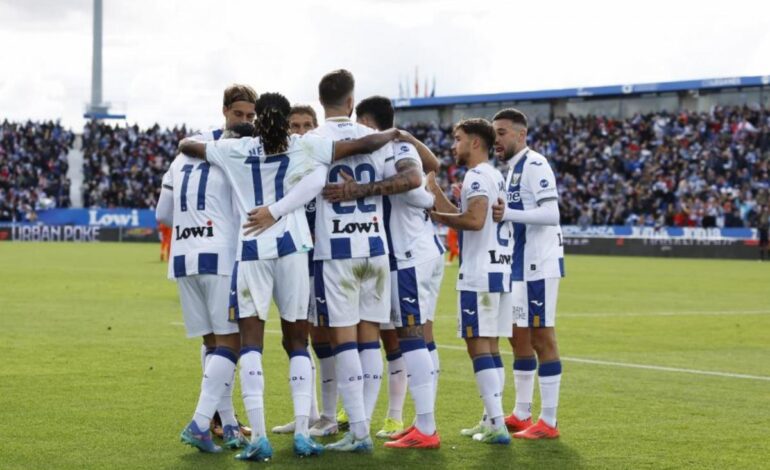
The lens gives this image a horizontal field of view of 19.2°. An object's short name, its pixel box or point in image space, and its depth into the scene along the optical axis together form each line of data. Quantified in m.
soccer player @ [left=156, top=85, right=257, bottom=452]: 15.58
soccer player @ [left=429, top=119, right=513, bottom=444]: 16.62
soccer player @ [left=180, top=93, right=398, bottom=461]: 15.03
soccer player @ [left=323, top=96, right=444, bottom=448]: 15.95
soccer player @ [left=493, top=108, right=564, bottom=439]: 17.61
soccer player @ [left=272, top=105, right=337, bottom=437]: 17.40
